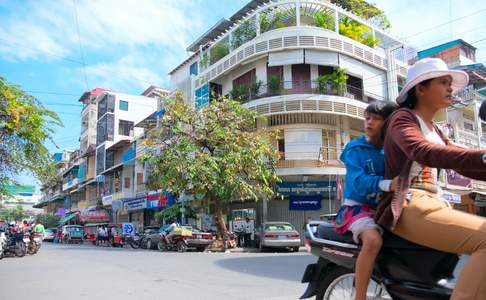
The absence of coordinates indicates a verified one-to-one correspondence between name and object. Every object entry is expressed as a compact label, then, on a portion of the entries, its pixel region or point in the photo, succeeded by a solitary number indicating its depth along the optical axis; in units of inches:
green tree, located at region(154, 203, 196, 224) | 1016.9
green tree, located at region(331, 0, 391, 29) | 1014.4
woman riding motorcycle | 81.0
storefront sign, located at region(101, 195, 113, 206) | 1637.6
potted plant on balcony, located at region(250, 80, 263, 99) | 914.7
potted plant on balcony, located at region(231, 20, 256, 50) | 966.4
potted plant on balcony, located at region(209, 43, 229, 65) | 1042.1
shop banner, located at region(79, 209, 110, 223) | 1731.1
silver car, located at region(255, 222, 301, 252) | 732.7
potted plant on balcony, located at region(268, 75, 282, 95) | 888.3
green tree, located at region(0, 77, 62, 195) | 391.5
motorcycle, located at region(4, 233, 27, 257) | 642.8
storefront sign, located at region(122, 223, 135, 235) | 1155.6
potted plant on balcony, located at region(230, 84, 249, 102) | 935.0
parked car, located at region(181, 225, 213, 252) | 781.6
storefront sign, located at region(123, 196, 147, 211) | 1352.1
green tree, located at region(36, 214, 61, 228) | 2394.2
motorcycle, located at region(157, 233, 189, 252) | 778.2
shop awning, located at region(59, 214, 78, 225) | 2018.1
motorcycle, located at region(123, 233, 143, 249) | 976.6
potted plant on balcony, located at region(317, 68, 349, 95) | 876.6
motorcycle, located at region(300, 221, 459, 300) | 100.7
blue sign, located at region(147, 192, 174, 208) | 1193.4
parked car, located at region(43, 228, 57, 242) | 1633.9
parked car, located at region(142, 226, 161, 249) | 885.2
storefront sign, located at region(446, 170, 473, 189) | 860.6
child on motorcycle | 105.4
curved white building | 871.7
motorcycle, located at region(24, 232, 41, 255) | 674.3
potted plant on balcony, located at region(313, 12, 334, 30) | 908.0
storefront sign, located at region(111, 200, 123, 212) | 1535.4
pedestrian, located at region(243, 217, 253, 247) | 891.4
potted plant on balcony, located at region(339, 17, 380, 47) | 933.2
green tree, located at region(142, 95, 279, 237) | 752.3
